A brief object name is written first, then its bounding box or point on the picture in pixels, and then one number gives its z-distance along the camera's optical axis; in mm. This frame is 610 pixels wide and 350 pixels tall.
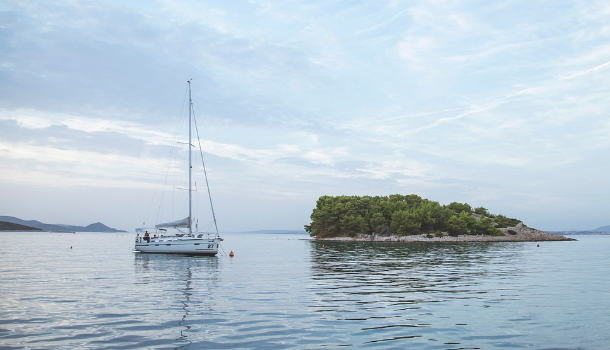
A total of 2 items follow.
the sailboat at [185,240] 64938
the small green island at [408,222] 153500
